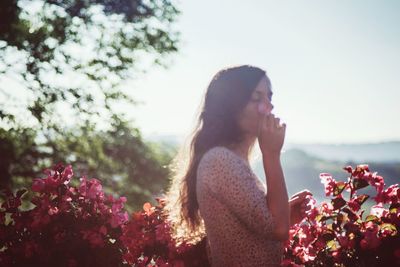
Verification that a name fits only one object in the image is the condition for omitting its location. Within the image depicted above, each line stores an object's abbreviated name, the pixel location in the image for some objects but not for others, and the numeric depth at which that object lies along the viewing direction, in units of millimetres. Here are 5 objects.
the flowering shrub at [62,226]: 3363
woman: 1803
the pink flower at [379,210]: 2635
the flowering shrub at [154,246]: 3328
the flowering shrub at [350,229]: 2402
